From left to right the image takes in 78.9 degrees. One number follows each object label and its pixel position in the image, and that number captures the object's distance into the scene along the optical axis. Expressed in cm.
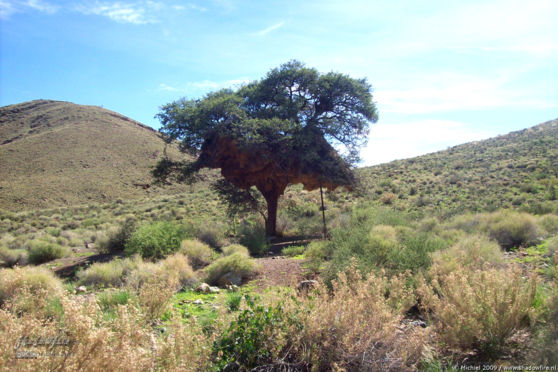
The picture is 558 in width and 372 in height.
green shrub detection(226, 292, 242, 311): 598
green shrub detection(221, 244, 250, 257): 1118
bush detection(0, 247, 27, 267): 1535
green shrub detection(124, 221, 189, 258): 1153
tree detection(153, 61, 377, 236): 1578
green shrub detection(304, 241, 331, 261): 945
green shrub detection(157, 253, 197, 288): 838
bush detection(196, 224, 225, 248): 1461
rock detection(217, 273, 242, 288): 876
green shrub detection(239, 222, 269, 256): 1370
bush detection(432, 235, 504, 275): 657
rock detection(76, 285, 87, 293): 836
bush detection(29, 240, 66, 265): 1545
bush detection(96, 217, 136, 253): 1553
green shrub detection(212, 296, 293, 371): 387
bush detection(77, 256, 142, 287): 906
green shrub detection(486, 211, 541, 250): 1071
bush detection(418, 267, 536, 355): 418
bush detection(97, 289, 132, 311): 630
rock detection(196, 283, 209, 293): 811
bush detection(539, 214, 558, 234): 1160
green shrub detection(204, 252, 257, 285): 914
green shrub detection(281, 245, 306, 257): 1242
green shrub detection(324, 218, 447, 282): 711
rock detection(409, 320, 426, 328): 490
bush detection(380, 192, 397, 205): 2600
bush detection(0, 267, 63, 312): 701
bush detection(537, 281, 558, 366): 356
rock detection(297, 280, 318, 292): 672
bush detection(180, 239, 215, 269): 1124
